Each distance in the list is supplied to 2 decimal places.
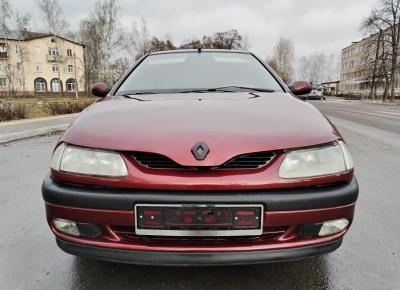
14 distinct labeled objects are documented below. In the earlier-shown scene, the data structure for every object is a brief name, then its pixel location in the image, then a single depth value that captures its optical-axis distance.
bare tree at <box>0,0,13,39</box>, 33.39
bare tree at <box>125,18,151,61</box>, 40.54
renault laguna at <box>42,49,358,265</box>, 1.43
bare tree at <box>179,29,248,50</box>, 42.41
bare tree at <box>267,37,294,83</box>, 73.69
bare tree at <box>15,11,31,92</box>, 37.75
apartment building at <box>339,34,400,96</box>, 68.76
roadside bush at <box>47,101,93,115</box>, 13.37
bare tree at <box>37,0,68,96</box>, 32.28
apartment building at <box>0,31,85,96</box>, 47.81
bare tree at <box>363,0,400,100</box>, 32.97
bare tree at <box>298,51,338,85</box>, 96.50
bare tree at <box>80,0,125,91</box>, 31.72
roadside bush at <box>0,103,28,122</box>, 10.49
